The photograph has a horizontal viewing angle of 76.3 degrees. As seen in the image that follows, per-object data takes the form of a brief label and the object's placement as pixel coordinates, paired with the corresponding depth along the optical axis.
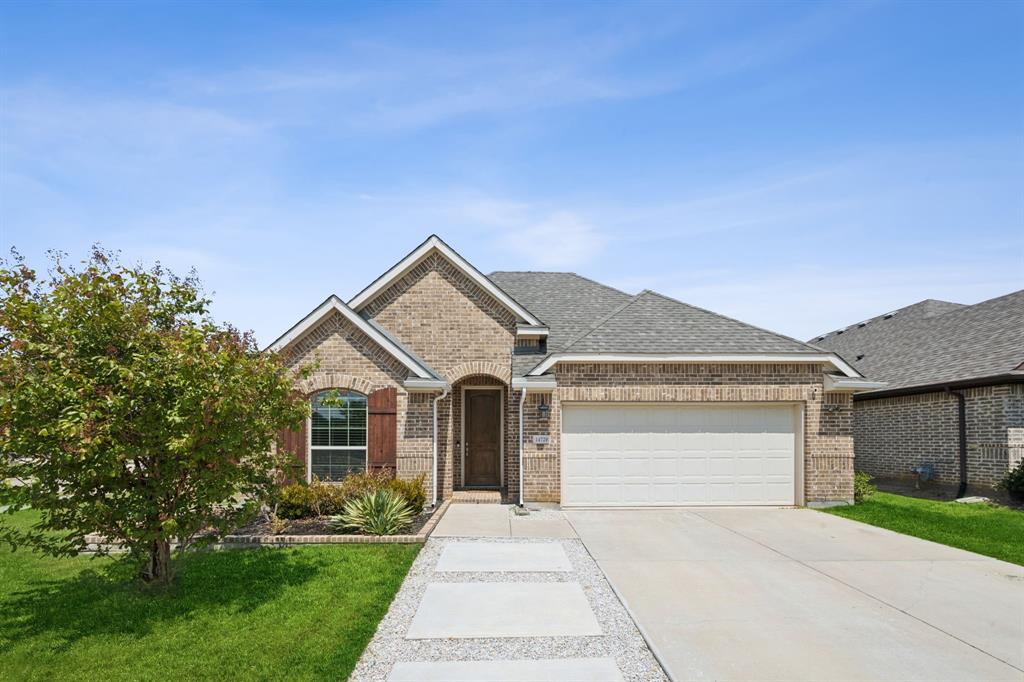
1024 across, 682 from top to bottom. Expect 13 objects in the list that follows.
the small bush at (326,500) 11.91
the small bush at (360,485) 11.91
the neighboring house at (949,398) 14.91
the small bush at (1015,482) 14.08
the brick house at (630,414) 13.58
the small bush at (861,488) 14.66
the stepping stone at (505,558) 8.92
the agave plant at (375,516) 10.70
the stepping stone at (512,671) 5.41
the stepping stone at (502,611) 6.50
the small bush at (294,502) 11.86
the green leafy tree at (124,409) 6.55
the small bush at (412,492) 12.24
